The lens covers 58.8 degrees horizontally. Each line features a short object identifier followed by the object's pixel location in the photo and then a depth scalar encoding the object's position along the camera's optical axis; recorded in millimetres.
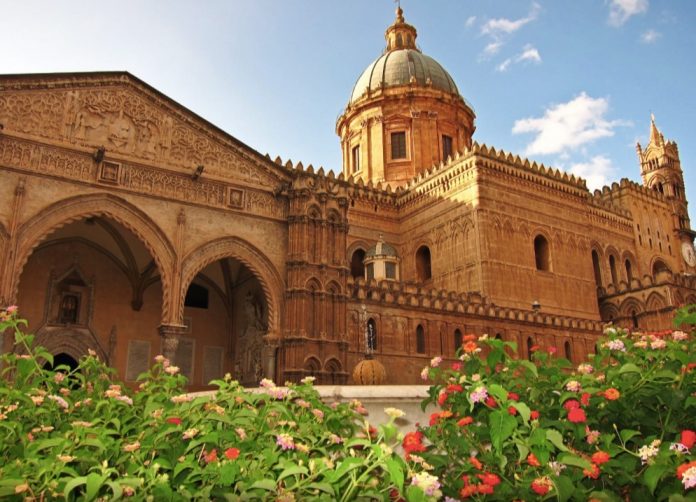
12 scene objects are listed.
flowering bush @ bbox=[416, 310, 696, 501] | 3834
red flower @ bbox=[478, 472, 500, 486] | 3705
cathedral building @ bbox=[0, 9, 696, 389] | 18094
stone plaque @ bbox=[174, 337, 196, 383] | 22266
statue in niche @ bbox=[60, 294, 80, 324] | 20781
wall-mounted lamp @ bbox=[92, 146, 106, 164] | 18156
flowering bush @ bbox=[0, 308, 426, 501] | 3301
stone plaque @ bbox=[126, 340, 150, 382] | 21266
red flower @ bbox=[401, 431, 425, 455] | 3855
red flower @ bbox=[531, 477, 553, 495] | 3645
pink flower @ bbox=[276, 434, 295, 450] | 3842
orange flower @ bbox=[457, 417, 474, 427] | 4316
